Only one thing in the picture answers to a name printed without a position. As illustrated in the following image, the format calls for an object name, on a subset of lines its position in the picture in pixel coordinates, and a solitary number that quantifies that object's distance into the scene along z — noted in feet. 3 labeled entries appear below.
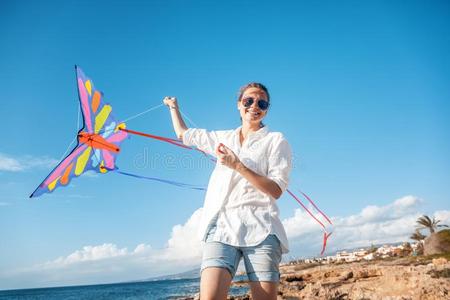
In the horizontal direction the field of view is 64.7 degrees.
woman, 6.18
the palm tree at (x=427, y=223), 110.11
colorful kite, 12.89
